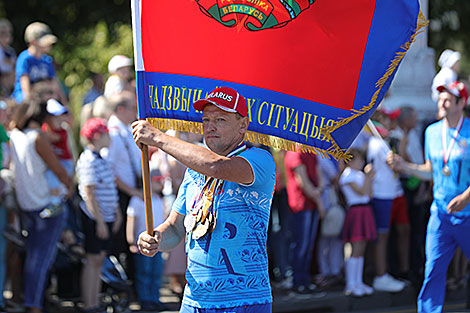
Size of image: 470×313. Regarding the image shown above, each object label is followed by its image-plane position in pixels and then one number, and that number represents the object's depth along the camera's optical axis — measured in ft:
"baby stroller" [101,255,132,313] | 57.88
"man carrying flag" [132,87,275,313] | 31.58
